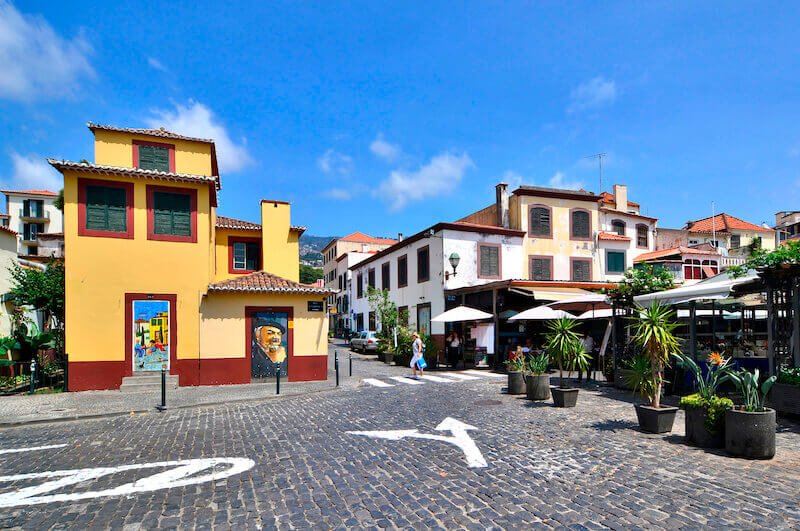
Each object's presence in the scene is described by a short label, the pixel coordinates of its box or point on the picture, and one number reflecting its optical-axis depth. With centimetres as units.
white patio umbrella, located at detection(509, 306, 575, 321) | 1748
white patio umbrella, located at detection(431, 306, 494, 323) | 2061
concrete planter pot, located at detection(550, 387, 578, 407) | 1092
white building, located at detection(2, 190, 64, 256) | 6838
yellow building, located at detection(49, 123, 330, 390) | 1532
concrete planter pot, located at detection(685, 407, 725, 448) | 719
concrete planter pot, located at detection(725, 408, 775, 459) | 658
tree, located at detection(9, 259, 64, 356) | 1861
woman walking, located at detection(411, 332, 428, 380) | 1800
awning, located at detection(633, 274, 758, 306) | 1044
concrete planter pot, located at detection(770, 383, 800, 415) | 846
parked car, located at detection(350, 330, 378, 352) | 3086
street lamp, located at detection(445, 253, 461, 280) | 2372
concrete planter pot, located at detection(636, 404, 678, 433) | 816
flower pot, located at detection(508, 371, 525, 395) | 1307
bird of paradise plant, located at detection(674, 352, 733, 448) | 719
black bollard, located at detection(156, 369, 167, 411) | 1151
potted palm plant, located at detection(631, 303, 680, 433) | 822
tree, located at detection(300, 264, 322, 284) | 9792
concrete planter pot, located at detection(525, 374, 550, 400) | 1184
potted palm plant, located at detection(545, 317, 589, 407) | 1153
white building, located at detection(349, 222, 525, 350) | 2623
